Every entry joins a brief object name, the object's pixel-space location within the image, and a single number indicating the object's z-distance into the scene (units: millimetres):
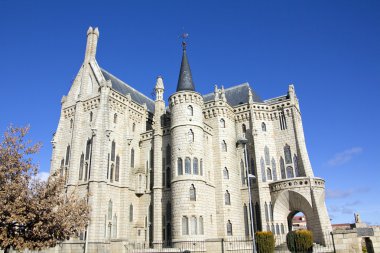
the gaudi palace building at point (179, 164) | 31578
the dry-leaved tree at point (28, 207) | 17125
